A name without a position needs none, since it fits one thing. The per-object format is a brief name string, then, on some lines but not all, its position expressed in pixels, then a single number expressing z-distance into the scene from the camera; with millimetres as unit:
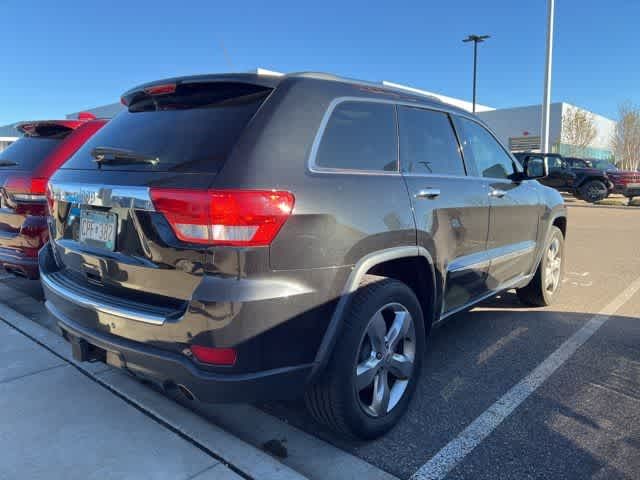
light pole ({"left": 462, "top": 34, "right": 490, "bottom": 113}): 29009
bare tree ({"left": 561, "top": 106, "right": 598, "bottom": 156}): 39844
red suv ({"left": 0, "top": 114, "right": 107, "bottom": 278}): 4203
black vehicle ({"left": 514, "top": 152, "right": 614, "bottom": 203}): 19906
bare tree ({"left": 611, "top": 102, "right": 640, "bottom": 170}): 47416
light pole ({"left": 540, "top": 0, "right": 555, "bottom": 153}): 19531
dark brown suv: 2098
